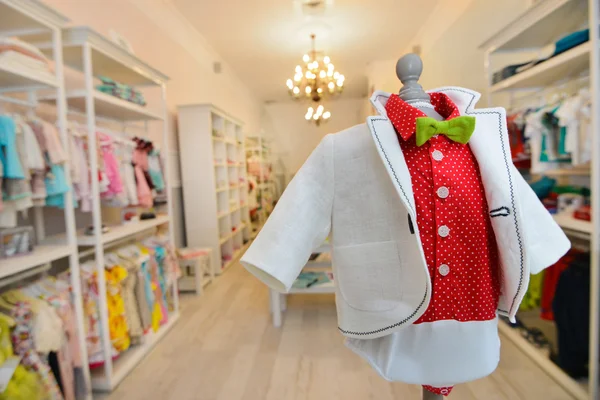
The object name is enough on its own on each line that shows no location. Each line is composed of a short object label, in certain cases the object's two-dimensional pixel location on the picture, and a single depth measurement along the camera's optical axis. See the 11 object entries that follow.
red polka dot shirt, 0.76
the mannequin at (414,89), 0.87
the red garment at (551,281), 1.85
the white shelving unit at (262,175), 6.40
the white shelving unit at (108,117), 1.83
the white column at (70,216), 1.62
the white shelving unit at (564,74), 1.50
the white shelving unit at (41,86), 1.42
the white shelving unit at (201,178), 3.89
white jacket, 0.74
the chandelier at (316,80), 4.12
